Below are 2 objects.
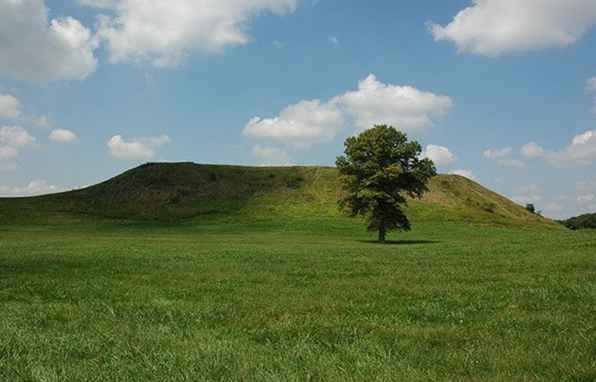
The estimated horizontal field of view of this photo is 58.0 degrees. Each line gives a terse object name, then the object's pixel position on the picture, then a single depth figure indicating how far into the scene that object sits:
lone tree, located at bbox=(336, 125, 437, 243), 60.28
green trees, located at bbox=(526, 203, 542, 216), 181.30
